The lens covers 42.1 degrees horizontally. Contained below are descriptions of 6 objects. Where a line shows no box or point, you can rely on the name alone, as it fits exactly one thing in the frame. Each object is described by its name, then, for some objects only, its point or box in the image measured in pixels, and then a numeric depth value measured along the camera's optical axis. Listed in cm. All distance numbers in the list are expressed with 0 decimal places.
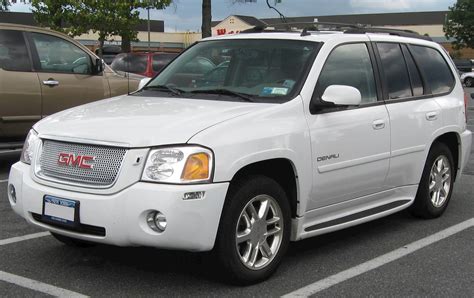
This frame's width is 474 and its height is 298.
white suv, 374
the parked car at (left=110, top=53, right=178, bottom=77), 1482
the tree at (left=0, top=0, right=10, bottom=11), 2320
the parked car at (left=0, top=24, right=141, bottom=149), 789
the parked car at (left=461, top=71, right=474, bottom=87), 4203
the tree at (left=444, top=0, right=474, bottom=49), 5438
